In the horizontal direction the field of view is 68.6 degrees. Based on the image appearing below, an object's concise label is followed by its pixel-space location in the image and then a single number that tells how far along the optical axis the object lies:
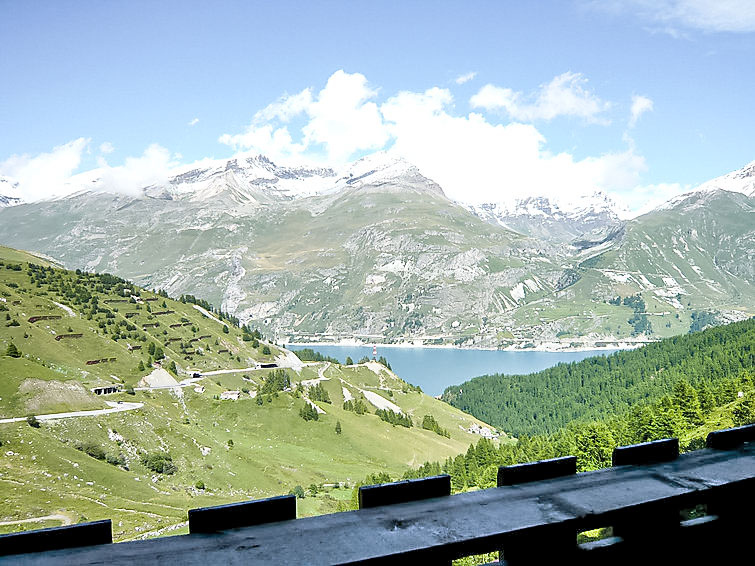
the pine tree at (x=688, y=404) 53.56
